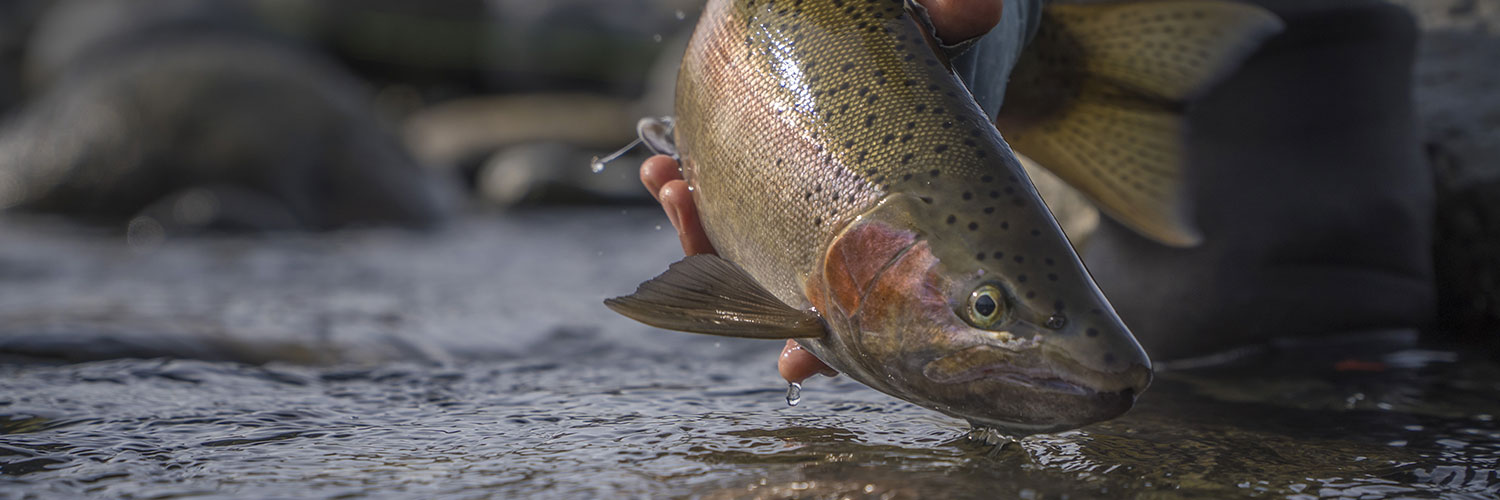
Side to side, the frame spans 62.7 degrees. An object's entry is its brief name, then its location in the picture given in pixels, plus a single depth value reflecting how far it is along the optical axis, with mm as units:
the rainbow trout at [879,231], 1725
